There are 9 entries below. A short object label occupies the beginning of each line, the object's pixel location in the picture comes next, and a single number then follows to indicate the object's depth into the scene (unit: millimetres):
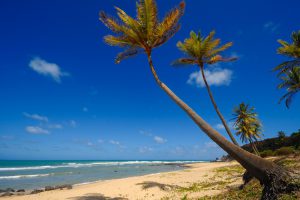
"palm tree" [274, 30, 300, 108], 20344
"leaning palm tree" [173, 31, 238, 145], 16719
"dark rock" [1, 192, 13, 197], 18969
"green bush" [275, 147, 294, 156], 36656
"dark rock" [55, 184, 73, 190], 21409
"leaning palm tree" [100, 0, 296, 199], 9415
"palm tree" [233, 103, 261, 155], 41875
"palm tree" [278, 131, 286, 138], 52328
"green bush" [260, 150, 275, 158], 39656
